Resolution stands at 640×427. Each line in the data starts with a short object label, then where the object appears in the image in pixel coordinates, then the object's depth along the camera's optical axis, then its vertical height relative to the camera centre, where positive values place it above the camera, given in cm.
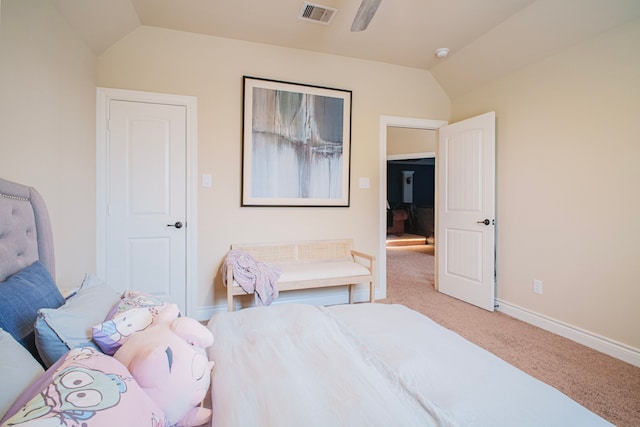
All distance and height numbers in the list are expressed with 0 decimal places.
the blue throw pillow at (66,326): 86 -36
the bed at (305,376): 69 -54
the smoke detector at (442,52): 317 +171
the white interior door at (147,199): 272 +12
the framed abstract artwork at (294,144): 302 +71
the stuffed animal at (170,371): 77 -43
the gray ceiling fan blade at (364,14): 185 +128
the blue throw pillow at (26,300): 96 -32
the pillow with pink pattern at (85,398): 54 -37
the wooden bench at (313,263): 277 -55
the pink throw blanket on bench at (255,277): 266 -59
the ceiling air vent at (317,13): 250 +171
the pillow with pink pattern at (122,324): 91 -36
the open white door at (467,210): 317 +3
